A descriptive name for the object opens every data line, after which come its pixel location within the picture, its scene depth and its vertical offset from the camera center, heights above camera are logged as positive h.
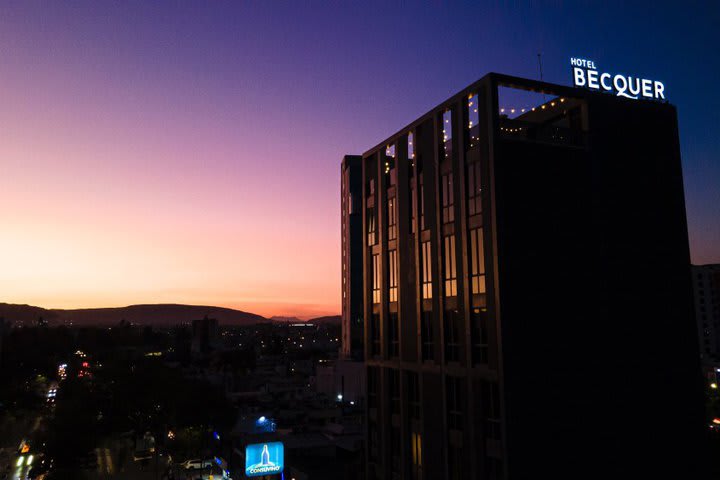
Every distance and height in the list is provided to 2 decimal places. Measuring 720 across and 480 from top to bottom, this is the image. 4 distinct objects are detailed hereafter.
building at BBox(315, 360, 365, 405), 99.81 -11.19
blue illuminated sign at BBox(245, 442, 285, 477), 43.97 -10.76
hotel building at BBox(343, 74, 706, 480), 26.81 +1.20
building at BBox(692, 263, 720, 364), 147.75 +2.92
